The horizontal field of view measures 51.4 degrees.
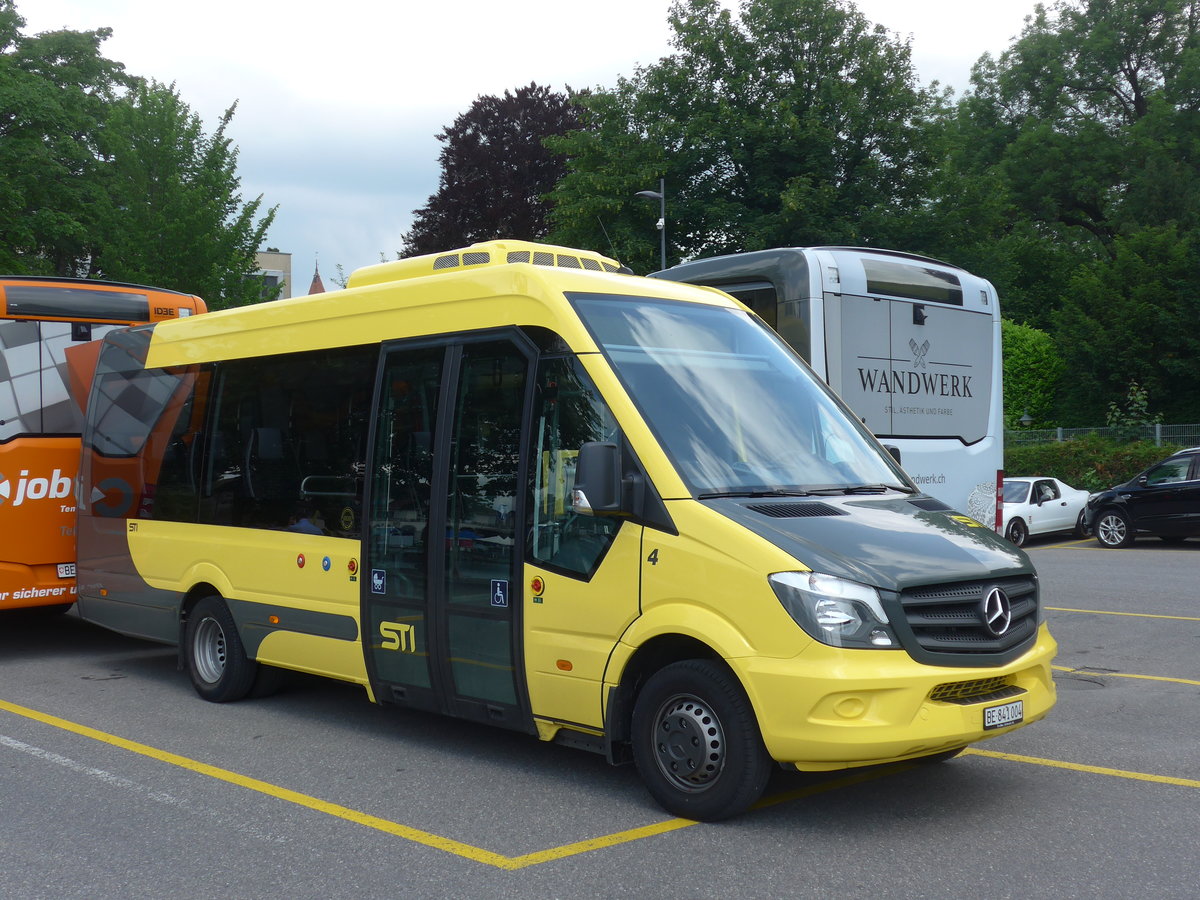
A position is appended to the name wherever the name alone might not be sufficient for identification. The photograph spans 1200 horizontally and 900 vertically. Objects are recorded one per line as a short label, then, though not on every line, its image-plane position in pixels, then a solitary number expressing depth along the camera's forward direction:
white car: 22.50
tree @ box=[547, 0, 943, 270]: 34.50
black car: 20.48
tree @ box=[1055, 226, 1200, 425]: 36.88
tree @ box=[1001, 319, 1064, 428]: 44.09
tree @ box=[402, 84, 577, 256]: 39.38
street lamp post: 30.18
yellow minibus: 5.25
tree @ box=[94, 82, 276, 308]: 25.77
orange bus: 10.45
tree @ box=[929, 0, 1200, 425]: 37.25
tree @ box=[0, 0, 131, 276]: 30.89
